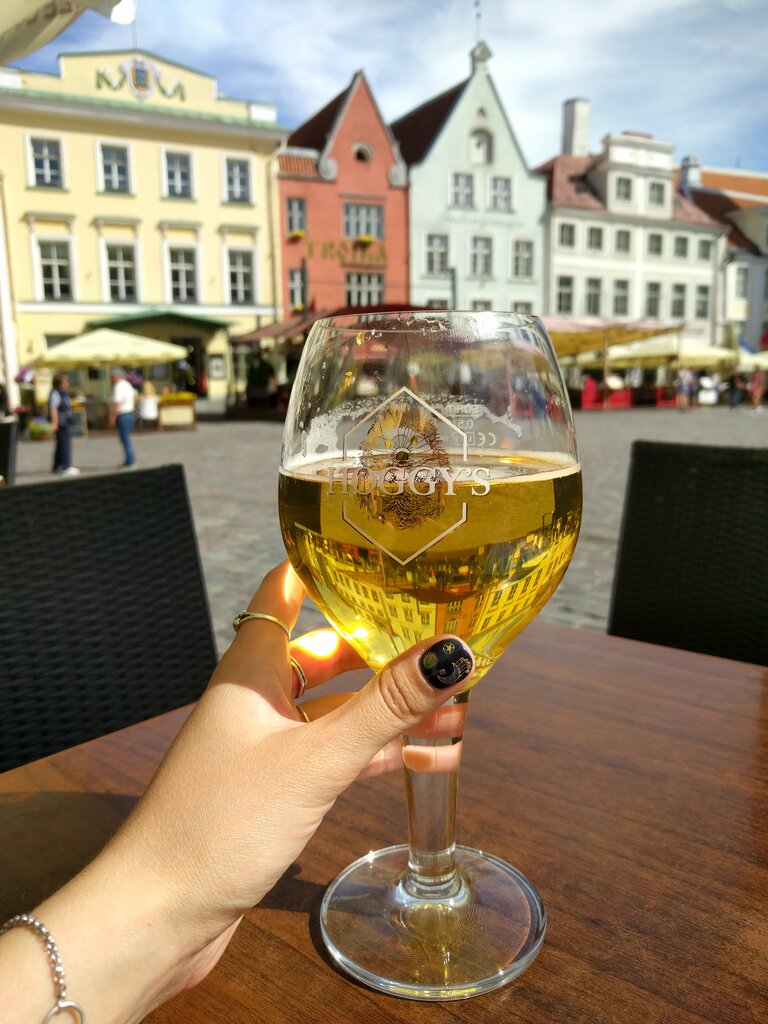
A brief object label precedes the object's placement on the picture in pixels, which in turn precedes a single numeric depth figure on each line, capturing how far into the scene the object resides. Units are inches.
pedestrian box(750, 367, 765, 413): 962.1
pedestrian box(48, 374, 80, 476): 421.1
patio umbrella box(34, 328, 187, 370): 714.4
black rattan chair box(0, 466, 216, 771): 56.3
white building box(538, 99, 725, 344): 1218.6
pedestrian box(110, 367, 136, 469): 440.5
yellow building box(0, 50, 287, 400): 880.9
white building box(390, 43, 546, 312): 1112.8
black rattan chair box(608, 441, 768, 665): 70.3
